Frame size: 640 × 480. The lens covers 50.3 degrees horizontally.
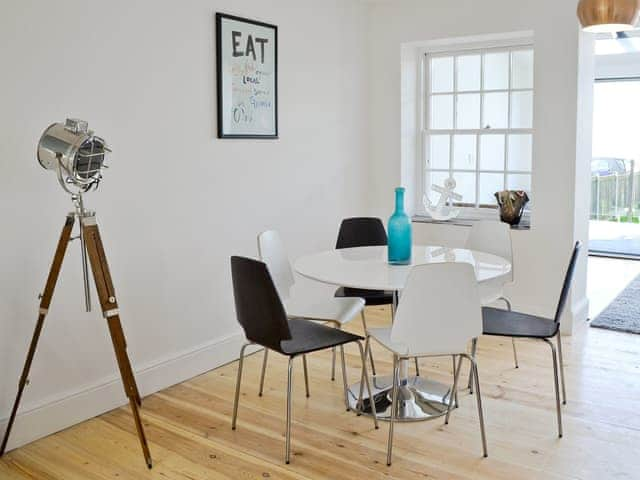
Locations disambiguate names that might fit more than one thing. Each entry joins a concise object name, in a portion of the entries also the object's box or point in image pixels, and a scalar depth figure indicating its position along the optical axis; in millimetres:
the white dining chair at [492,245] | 3814
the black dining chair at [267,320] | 2855
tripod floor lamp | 2785
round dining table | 3072
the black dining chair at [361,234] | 4250
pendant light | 2764
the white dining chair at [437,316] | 2760
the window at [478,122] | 5125
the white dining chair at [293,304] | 3543
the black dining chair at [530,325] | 3123
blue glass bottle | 3344
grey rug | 4848
